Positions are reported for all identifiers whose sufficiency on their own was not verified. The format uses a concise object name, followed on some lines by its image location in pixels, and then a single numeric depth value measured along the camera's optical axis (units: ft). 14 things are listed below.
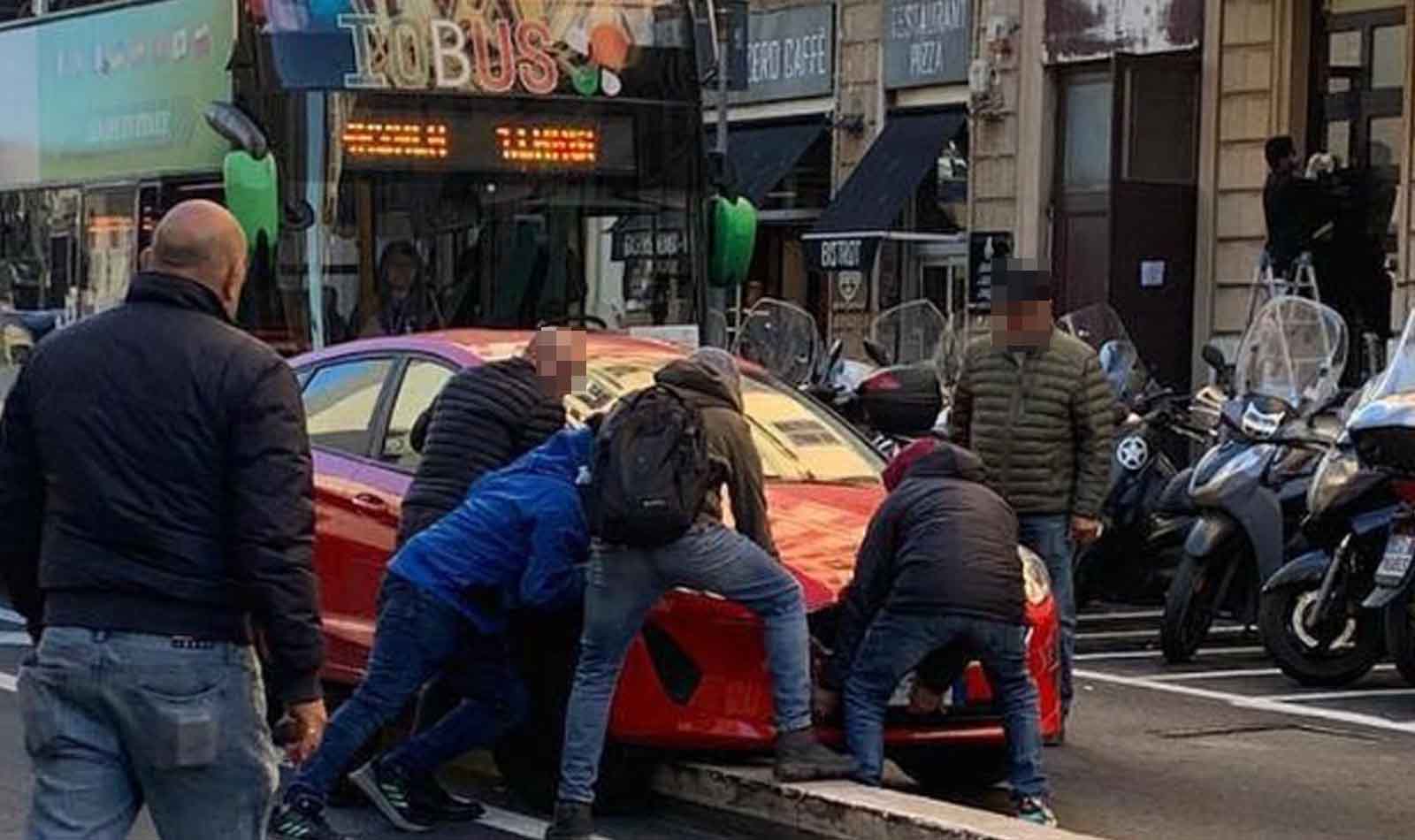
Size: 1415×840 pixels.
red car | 27.32
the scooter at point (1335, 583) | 37.91
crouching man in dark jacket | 26.32
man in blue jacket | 26.43
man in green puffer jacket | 32.24
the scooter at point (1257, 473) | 40.93
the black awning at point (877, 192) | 81.15
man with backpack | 25.29
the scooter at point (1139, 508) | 45.42
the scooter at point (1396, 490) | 36.45
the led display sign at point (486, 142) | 43.75
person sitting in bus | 43.91
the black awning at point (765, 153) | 88.22
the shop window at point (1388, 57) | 67.15
